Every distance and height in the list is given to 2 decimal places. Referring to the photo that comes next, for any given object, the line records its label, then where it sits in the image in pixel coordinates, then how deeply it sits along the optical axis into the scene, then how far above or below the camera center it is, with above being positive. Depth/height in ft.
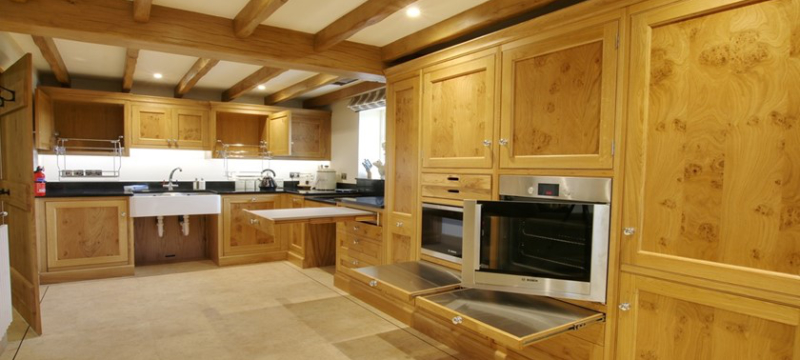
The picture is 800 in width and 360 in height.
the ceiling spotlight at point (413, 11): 8.39 +3.06
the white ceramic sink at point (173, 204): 14.12 -1.51
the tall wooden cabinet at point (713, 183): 4.77 -0.16
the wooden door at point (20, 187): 8.82 -0.67
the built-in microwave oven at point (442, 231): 8.75 -1.41
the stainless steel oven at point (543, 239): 6.29 -1.14
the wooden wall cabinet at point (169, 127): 15.52 +1.26
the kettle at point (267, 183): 17.58 -0.88
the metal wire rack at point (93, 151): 14.85 +0.22
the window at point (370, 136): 16.70 +1.10
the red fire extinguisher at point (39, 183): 12.97 -0.78
